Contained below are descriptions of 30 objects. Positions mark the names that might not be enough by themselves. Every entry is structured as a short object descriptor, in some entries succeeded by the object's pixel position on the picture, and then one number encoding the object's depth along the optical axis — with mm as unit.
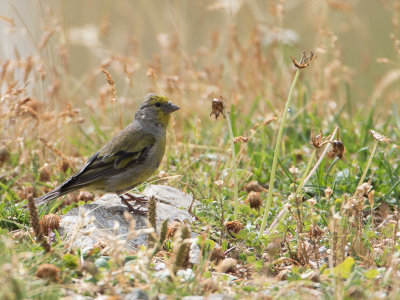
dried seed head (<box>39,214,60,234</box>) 7859
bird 9156
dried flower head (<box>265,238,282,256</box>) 6199
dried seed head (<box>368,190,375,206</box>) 6905
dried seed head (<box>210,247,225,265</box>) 7250
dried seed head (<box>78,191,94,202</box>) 10037
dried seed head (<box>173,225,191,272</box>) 6082
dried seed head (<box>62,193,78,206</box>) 9750
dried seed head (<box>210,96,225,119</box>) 7448
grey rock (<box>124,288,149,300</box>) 5922
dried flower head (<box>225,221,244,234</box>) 8000
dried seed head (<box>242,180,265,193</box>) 9781
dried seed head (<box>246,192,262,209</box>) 8898
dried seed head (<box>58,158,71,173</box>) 10223
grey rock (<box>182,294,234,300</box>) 5855
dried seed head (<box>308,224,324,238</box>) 7232
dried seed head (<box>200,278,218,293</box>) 6296
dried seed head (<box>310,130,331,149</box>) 7131
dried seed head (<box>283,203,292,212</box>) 7176
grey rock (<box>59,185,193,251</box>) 7623
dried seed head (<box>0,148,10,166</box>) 9703
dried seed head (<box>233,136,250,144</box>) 8114
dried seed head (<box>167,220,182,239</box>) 7570
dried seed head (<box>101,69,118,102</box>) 9814
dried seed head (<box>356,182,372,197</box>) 6832
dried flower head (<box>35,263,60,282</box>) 6043
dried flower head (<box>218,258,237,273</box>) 6898
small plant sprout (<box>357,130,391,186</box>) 7191
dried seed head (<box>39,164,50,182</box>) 10523
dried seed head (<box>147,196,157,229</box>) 6391
